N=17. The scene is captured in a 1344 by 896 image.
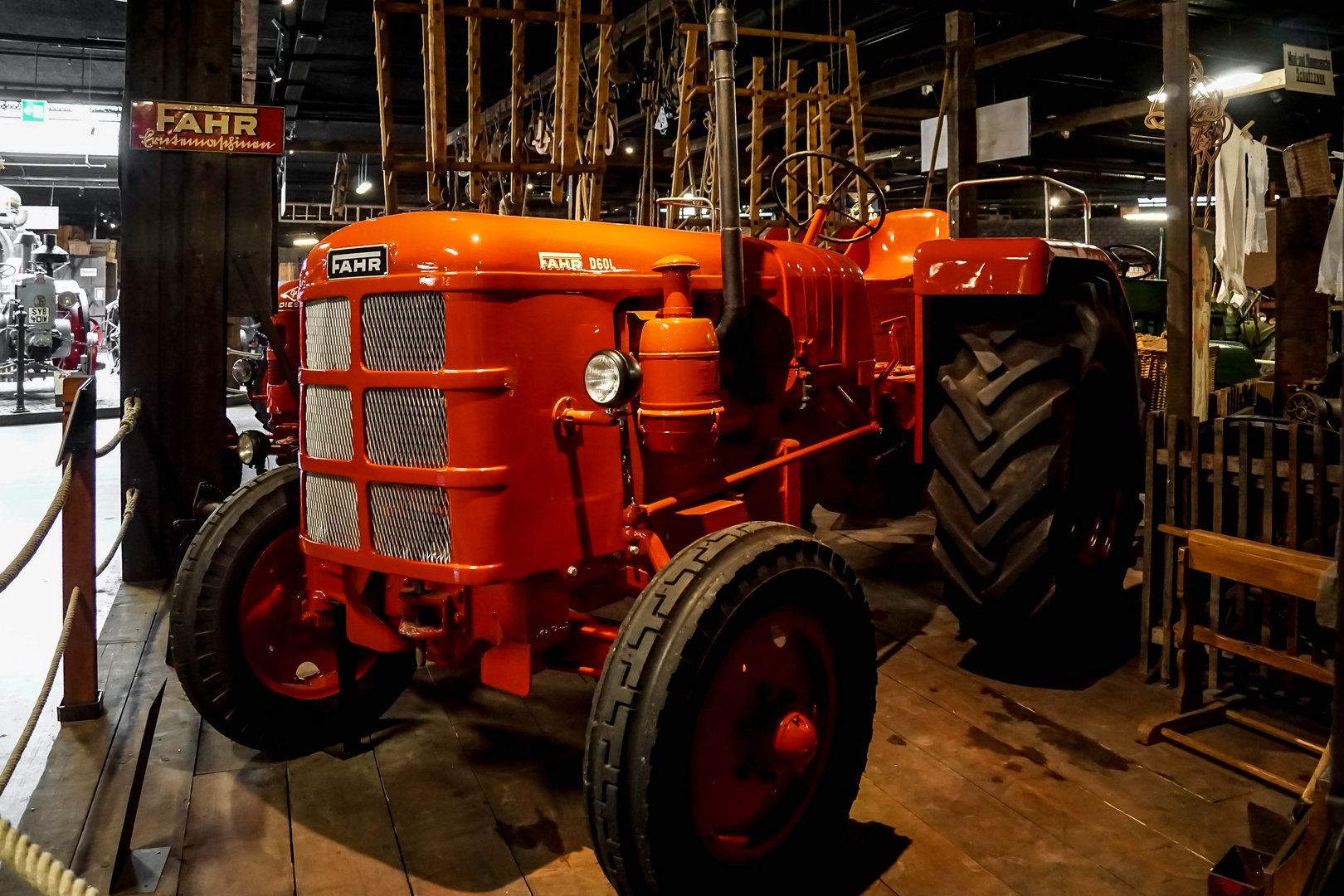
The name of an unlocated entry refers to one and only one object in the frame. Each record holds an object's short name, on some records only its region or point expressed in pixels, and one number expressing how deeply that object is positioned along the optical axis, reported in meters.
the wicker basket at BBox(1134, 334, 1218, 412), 5.62
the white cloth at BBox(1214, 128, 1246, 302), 5.79
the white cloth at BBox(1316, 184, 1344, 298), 3.80
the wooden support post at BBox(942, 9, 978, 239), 5.21
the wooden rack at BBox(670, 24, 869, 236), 5.84
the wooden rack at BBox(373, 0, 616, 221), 3.68
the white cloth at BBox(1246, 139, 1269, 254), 5.95
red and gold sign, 4.14
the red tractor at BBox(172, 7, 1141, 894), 1.84
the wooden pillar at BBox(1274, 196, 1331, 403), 5.64
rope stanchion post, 2.72
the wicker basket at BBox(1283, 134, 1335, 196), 5.26
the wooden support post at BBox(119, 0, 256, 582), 4.28
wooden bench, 2.46
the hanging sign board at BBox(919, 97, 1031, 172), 5.17
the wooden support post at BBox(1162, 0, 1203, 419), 2.88
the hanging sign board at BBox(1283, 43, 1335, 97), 4.64
